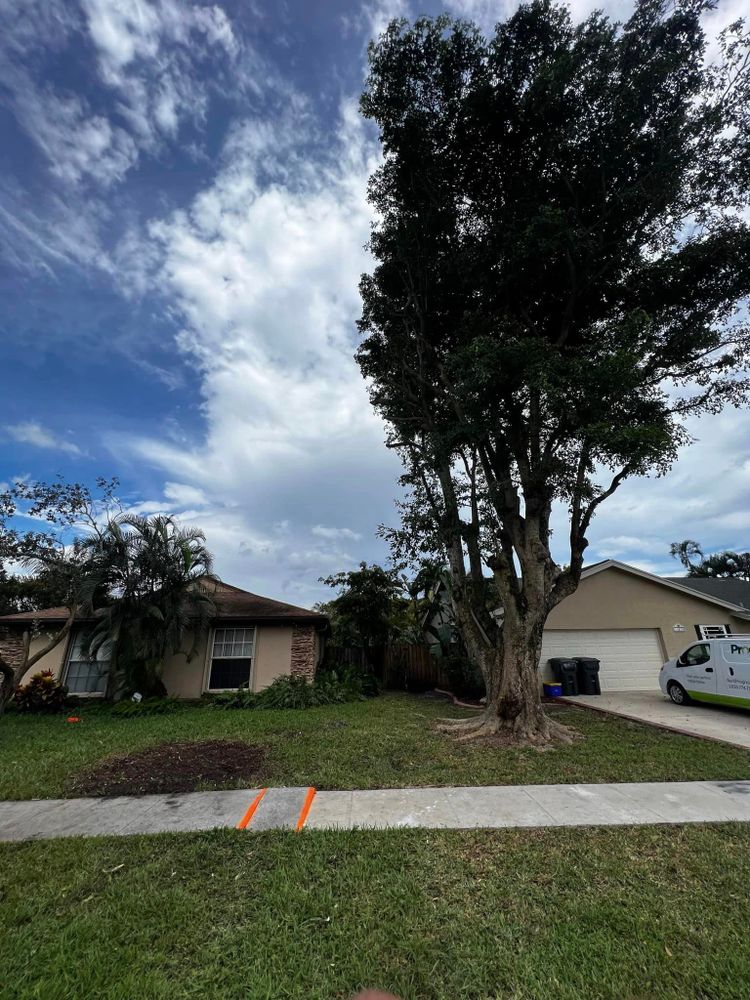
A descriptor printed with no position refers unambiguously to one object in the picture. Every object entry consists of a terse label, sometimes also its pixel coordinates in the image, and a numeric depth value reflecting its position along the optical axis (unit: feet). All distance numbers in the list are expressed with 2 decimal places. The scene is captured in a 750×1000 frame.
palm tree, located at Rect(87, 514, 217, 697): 37.42
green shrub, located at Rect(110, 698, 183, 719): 34.73
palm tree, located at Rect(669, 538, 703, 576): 120.57
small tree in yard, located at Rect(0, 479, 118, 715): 34.71
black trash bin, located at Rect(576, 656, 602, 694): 44.09
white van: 31.91
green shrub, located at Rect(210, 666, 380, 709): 37.63
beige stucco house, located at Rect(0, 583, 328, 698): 41.88
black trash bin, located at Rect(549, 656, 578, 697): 43.32
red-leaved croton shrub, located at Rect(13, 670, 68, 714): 36.65
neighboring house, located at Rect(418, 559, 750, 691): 47.06
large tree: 26.04
